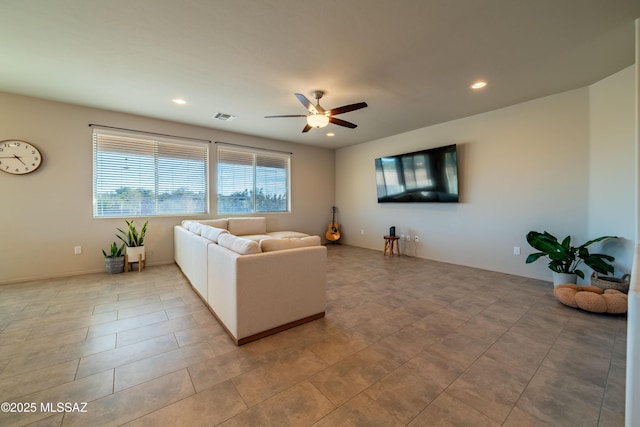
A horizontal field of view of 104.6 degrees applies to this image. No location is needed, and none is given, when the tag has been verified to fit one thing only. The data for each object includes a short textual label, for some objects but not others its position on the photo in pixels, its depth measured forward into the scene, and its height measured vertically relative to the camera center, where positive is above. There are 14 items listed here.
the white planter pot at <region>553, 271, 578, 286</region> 3.18 -0.90
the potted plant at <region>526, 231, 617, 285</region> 2.95 -0.61
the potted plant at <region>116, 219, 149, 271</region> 4.23 -0.58
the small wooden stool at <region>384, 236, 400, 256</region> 5.52 -0.77
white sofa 2.07 -0.68
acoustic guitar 7.01 -0.67
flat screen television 4.67 +0.69
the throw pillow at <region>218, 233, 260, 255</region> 2.15 -0.33
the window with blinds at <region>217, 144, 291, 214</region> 5.50 +0.70
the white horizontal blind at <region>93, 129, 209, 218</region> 4.25 +0.64
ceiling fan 3.02 +1.24
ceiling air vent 4.40 +1.69
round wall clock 3.53 +0.78
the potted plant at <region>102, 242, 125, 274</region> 4.08 -0.84
